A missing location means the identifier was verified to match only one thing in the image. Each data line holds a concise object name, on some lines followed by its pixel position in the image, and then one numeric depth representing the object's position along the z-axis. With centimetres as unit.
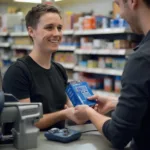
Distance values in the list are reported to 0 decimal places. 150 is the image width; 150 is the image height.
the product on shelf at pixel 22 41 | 696
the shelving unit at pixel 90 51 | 440
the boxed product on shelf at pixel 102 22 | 470
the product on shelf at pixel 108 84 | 477
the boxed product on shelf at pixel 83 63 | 520
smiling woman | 184
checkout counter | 134
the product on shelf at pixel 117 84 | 454
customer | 102
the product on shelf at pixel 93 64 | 503
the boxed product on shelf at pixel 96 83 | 500
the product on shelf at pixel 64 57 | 558
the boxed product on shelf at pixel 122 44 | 438
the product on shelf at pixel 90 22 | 495
